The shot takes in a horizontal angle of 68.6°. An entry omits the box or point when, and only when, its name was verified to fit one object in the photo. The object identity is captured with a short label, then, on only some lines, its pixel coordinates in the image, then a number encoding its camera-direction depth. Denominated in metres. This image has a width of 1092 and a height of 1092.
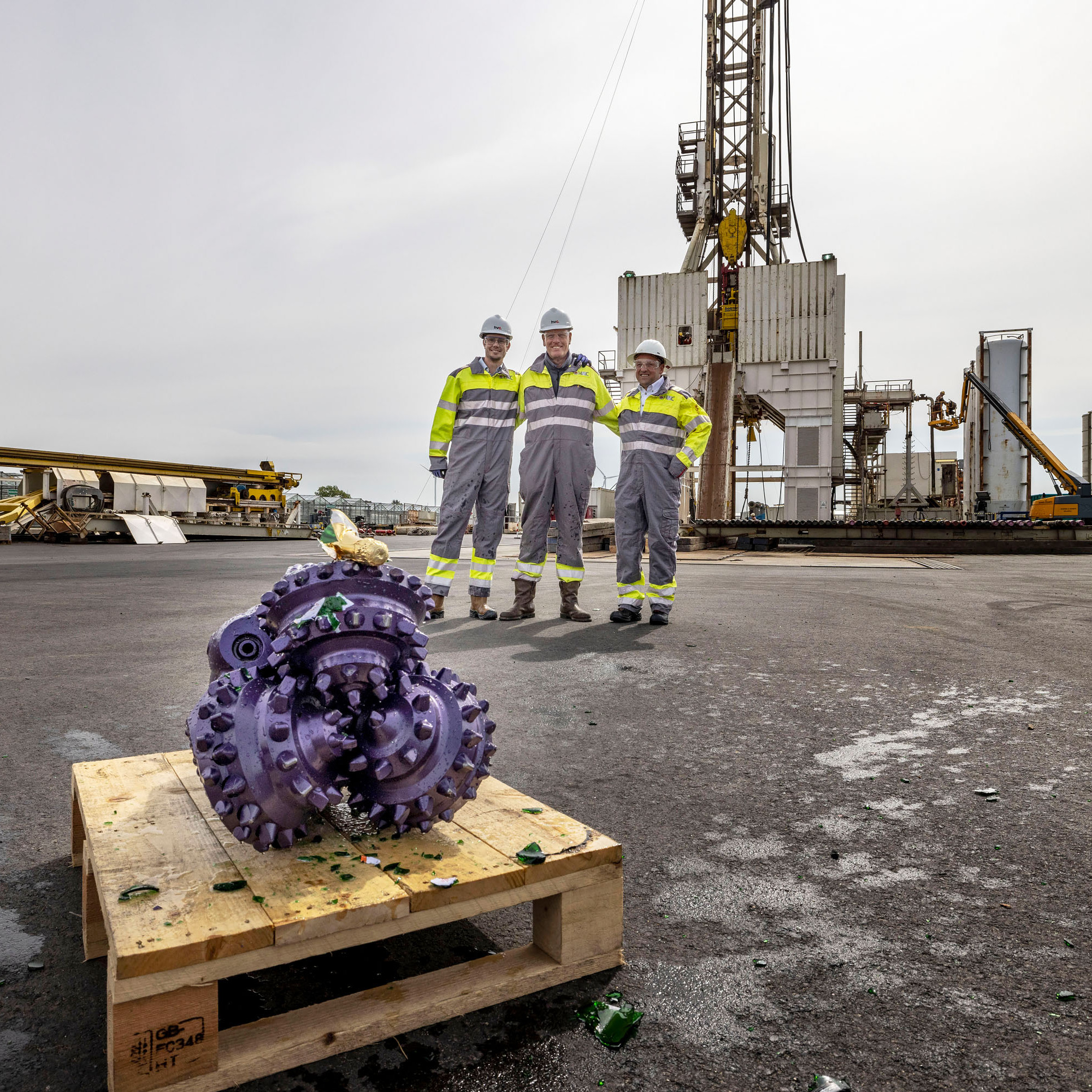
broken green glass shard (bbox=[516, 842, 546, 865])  1.45
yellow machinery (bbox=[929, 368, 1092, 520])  20.75
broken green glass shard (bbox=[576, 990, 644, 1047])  1.33
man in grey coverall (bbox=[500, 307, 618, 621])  6.36
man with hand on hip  6.28
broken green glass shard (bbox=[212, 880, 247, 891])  1.35
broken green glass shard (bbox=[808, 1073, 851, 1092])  1.19
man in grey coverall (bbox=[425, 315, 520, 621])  6.42
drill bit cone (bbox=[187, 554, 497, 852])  1.49
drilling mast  25.78
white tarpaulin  24.98
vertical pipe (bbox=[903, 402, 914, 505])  39.27
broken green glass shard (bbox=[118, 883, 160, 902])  1.29
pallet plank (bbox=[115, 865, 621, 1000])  1.13
